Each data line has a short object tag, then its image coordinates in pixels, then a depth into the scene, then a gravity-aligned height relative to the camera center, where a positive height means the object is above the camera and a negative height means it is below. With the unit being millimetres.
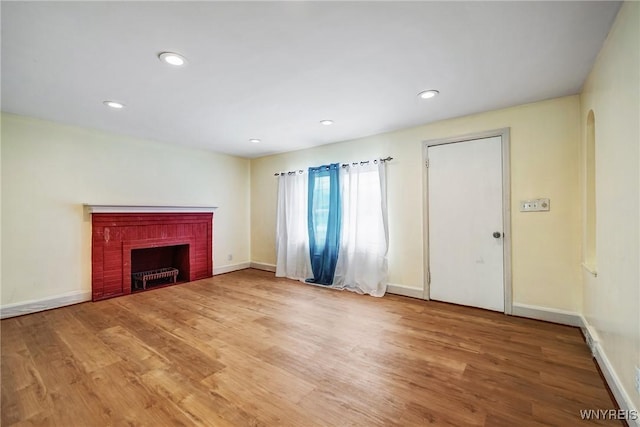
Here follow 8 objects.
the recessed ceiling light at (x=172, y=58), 1888 +1171
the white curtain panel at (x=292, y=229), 4648 -247
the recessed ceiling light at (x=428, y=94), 2484 +1177
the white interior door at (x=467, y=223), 2988 -98
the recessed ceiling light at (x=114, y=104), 2689 +1177
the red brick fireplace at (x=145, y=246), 3551 -461
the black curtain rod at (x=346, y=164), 3723 +796
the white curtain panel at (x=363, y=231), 3705 -239
